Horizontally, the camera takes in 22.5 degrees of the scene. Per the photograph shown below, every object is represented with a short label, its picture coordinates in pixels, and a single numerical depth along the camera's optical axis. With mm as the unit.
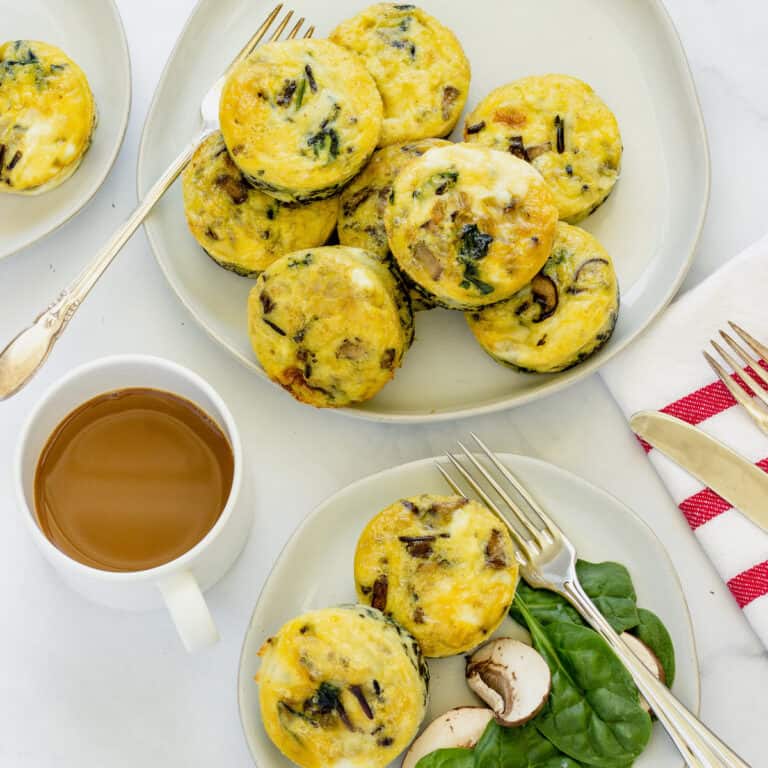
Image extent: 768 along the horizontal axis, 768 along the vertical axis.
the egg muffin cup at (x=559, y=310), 804
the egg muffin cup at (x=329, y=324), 785
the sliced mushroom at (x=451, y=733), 793
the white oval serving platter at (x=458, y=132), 837
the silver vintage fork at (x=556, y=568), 784
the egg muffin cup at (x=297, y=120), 795
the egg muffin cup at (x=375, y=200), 814
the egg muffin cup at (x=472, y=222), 775
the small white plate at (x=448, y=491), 804
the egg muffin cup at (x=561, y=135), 822
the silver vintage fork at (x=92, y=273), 782
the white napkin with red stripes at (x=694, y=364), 844
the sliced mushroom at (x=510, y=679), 786
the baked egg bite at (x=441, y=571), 780
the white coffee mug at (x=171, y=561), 750
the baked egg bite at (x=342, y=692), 758
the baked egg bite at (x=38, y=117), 829
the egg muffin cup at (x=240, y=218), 821
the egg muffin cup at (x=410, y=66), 826
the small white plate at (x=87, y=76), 849
